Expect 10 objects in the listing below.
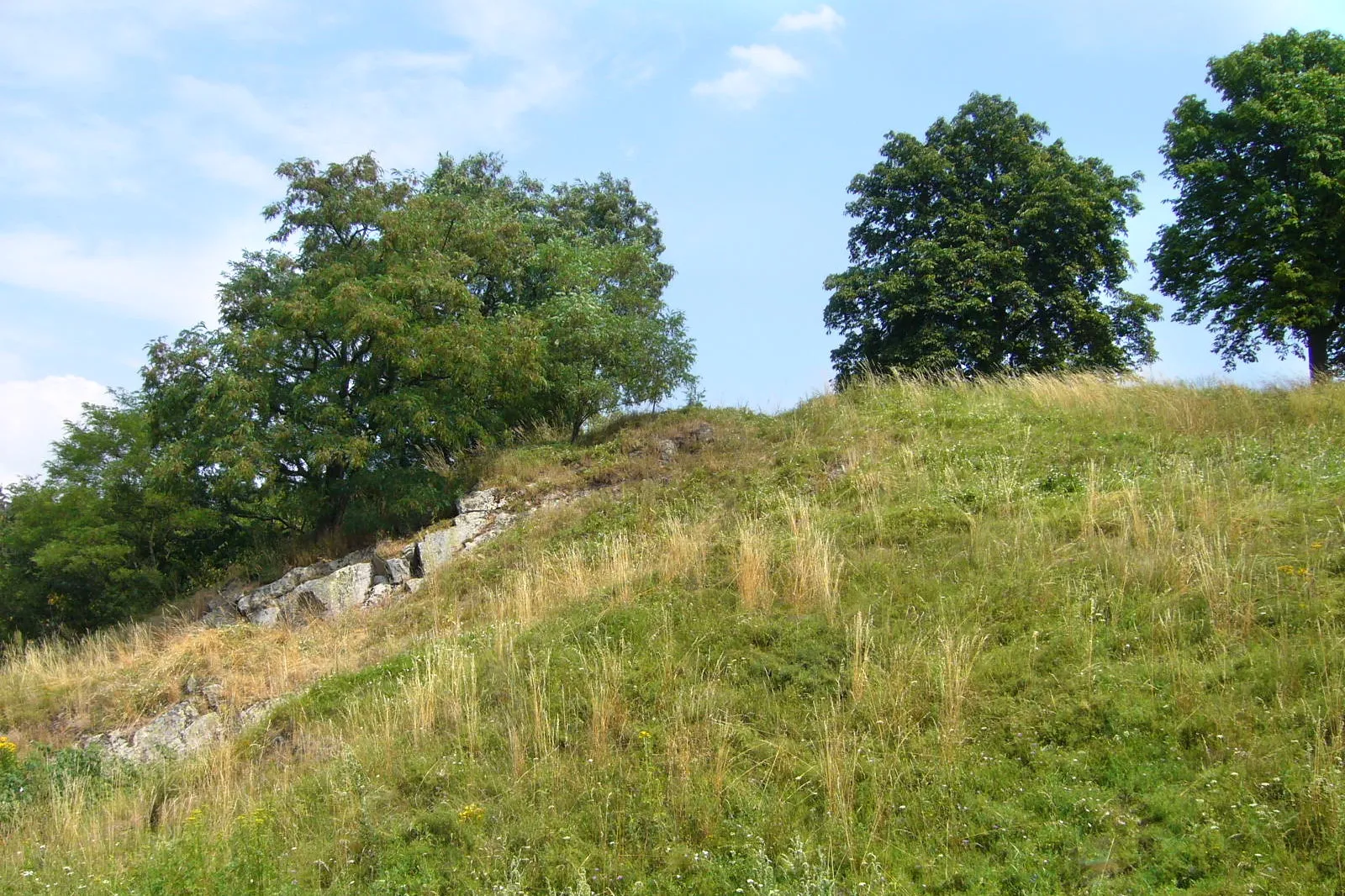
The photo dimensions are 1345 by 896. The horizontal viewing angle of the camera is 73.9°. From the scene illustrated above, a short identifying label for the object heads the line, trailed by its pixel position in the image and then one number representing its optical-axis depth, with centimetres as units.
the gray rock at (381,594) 1291
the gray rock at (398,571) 1342
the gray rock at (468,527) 1420
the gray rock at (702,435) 1617
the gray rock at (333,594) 1323
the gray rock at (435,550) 1355
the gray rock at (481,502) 1512
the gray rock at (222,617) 1427
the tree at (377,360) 1539
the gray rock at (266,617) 1320
